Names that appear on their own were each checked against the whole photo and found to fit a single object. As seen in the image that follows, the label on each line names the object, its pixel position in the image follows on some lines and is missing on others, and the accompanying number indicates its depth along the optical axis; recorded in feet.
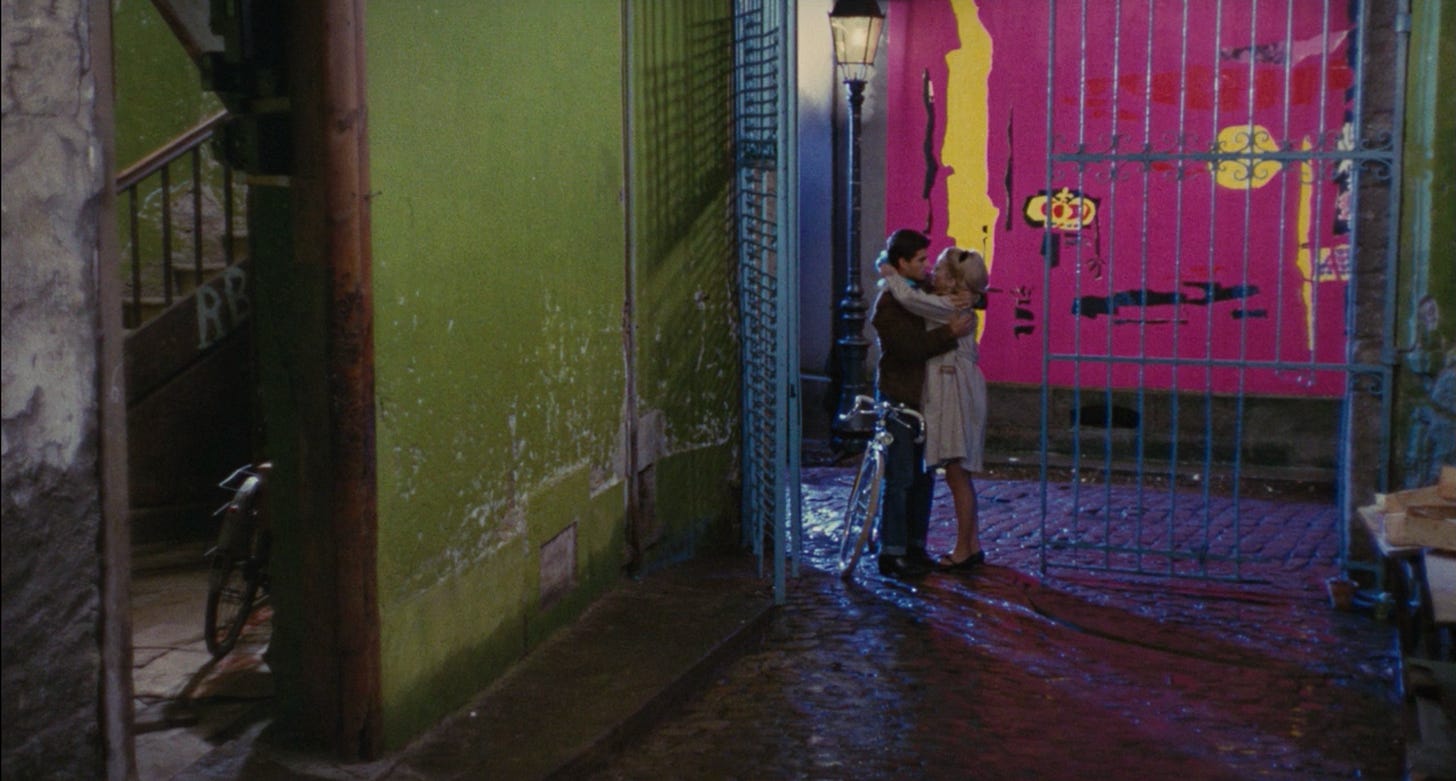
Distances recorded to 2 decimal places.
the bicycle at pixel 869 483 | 27.63
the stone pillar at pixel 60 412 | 11.73
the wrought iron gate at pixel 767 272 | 24.47
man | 27.61
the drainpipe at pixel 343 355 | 15.92
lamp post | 39.68
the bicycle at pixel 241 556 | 21.42
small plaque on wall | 22.12
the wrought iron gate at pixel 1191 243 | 38.29
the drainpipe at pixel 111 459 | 12.59
